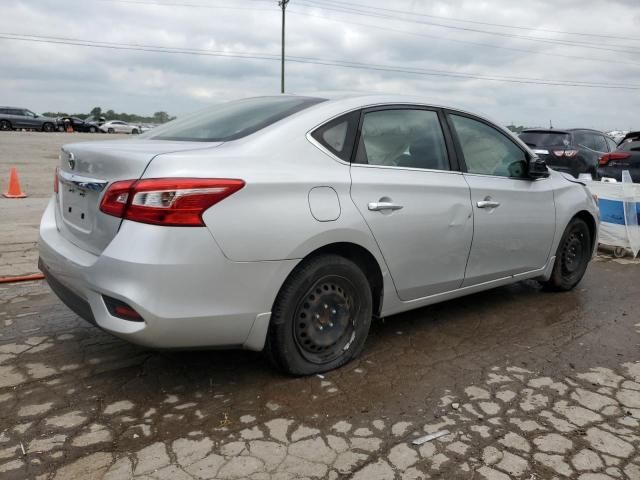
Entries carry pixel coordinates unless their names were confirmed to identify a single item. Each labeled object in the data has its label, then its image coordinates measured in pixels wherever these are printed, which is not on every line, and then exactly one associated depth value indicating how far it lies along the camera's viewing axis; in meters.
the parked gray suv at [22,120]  38.47
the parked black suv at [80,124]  44.62
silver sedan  2.63
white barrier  6.88
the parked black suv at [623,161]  9.13
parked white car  51.56
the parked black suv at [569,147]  11.87
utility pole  42.48
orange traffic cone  9.99
